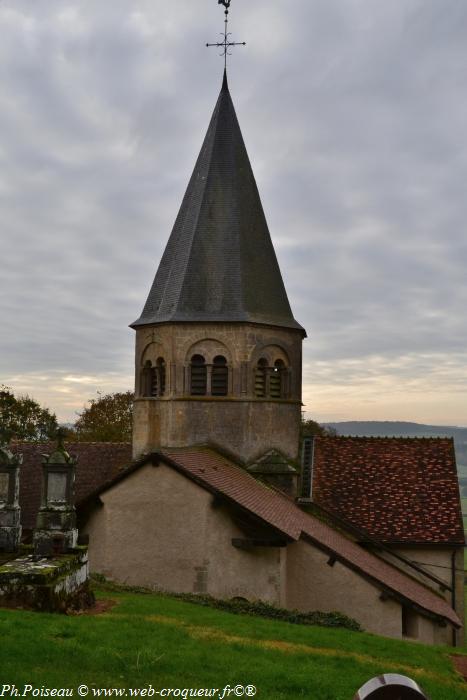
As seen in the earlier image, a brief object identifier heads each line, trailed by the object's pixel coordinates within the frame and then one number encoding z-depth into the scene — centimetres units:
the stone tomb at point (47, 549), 1169
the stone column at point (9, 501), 1523
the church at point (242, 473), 1873
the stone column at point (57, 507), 1484
